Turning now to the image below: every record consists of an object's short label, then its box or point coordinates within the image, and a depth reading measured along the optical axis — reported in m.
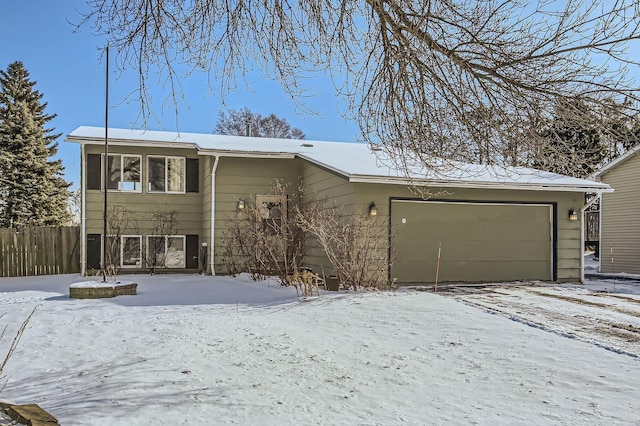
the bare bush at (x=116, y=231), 13.98
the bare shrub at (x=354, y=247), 9.64
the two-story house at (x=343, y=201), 11.60
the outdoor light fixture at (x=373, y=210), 10.66
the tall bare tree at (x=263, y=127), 27.97
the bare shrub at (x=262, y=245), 10.95
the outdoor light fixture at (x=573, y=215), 12.53
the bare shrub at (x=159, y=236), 14.44
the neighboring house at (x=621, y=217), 17.03
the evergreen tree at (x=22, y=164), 21.06
